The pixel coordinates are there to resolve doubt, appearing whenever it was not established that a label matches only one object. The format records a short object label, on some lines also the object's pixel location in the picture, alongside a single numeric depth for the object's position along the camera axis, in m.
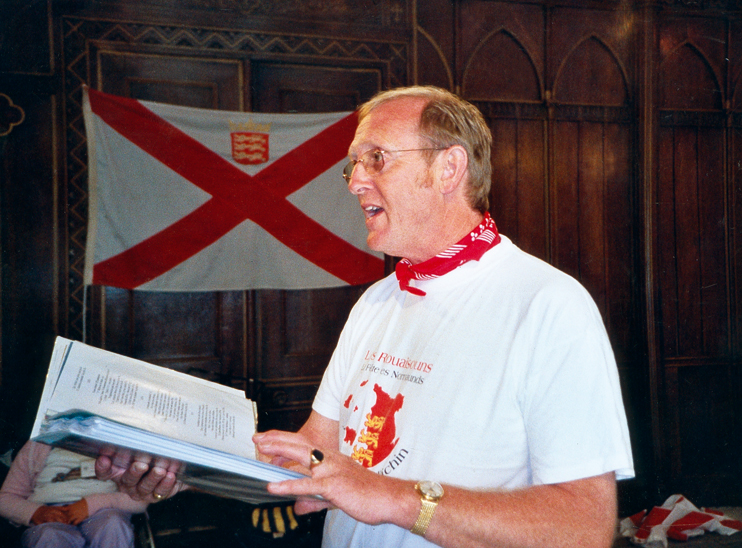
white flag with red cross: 2.92
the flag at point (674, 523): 3.06
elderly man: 0.82
